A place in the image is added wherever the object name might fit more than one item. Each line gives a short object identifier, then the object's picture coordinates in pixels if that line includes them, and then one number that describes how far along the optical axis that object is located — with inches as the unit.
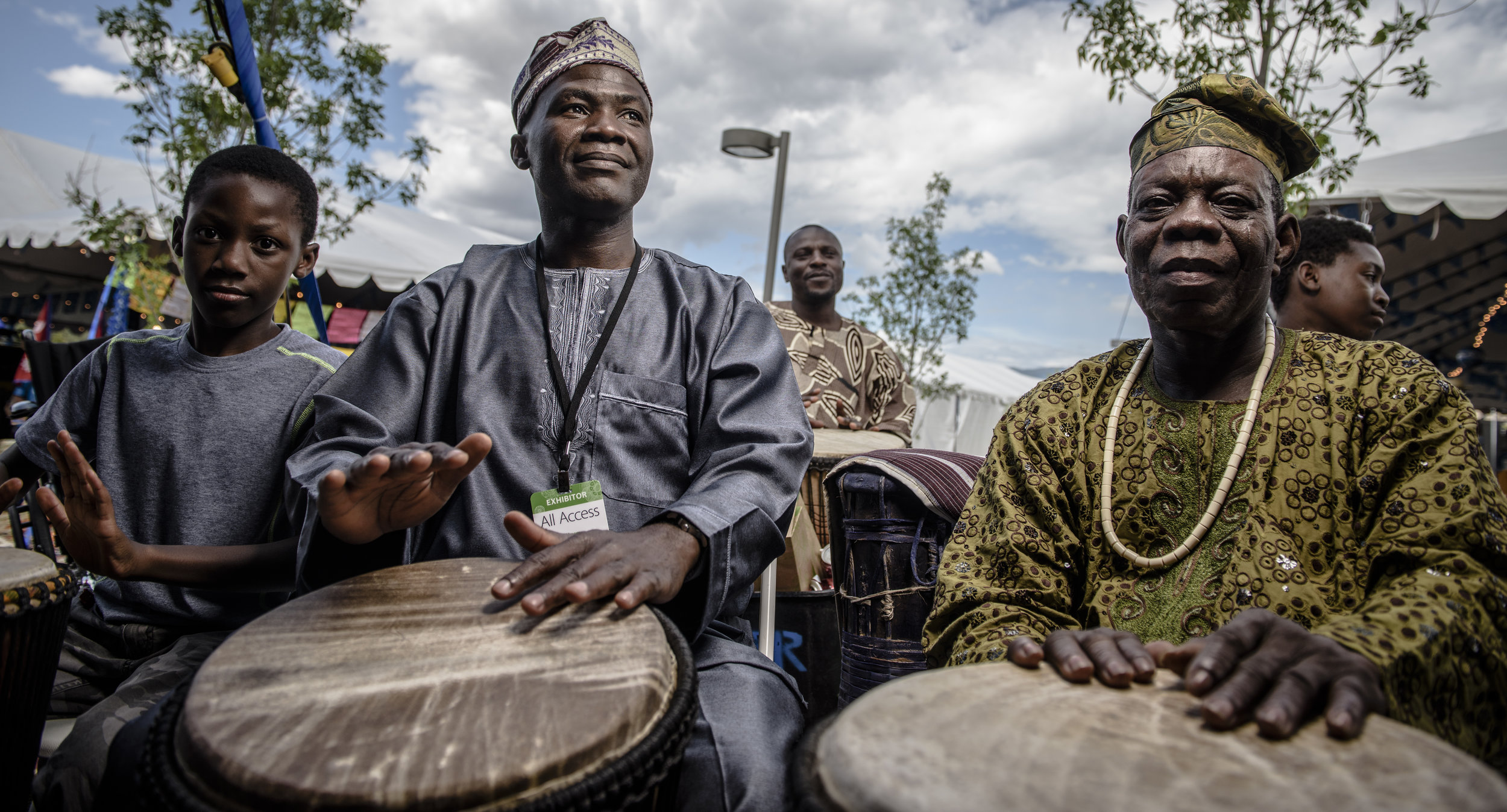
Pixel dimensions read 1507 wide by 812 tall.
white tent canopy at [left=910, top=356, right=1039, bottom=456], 561.6
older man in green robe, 47.9
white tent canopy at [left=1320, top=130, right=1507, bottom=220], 225.3
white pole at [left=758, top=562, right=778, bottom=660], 111.0
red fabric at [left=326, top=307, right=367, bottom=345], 423.8
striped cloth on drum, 80.8
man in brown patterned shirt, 201.8
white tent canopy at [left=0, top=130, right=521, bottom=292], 366.3
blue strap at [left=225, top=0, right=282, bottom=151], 145.1
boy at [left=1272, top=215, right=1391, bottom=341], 136.2
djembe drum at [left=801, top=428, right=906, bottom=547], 130.6
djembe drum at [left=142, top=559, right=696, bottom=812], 31.7
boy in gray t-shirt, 73.5
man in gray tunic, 52.7
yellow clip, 143.9
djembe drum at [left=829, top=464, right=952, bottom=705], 82.6
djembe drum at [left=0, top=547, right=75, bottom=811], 63.0
